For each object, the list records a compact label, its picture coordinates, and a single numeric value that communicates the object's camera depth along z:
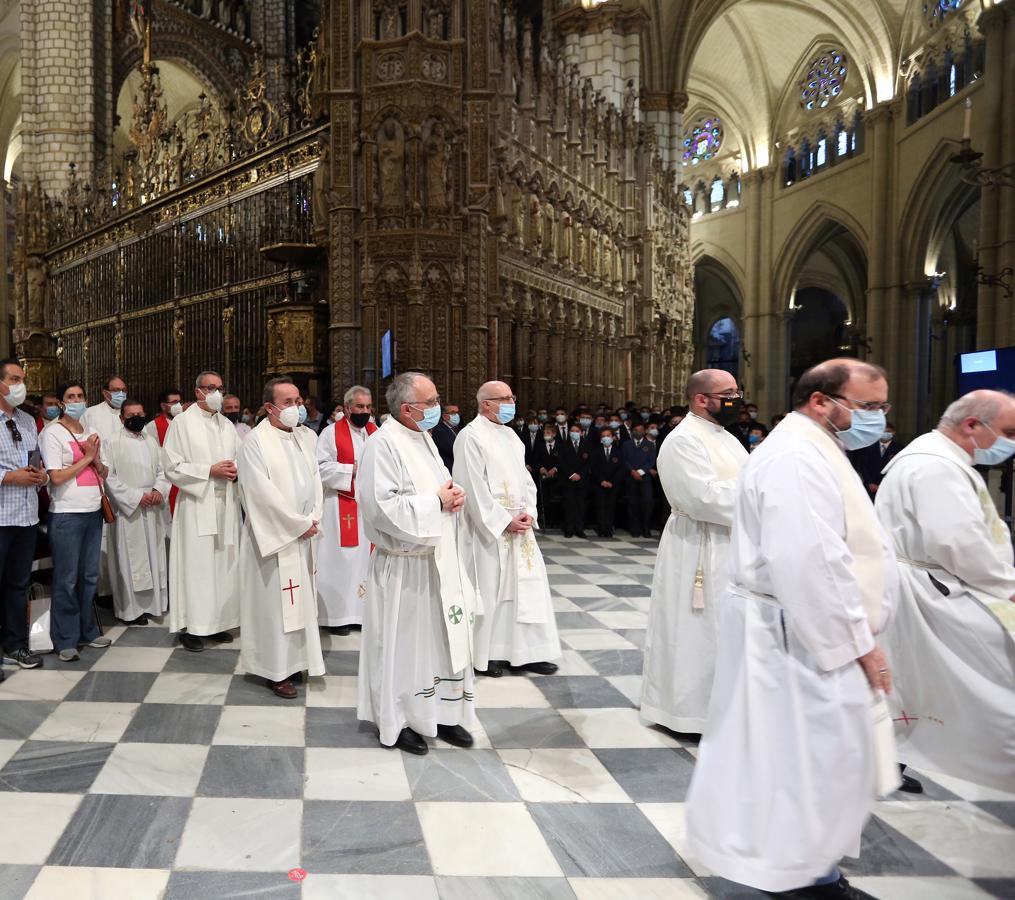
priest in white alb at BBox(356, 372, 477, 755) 3.87
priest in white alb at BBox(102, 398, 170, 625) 6.22
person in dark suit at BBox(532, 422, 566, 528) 11.16
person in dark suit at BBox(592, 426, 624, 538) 11.02
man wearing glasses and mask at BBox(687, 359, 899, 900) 2.44
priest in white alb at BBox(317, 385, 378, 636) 6.25
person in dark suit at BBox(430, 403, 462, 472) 8.74
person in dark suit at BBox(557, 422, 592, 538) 11.02
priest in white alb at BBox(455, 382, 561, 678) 5.02
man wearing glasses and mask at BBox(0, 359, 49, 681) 4.78
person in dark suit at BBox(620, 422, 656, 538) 11.11
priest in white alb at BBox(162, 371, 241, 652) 5.63
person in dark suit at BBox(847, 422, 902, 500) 8.88
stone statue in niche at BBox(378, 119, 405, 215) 10.69
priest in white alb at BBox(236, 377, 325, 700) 4.67
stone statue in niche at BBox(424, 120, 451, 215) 10.79
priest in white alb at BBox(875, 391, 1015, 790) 3.18
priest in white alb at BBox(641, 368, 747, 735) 4.04
